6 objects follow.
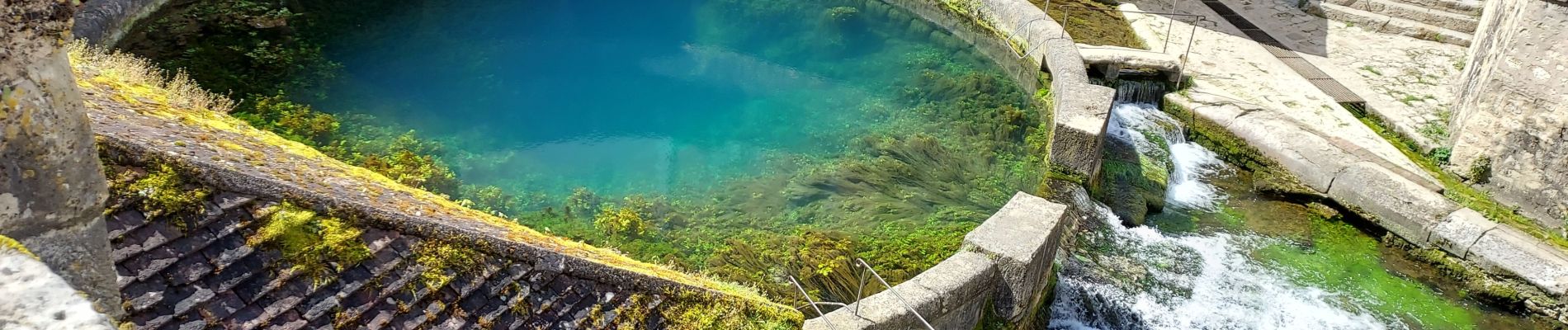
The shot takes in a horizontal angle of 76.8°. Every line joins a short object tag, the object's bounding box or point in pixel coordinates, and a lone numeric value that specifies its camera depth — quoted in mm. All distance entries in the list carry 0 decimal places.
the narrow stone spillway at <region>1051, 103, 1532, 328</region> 7605
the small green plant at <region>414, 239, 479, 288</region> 4512
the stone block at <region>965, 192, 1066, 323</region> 6387
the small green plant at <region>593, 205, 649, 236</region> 7379
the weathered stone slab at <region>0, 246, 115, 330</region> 1772
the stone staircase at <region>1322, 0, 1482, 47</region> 12336
